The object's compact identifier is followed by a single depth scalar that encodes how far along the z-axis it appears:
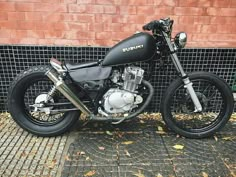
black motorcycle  3.11
